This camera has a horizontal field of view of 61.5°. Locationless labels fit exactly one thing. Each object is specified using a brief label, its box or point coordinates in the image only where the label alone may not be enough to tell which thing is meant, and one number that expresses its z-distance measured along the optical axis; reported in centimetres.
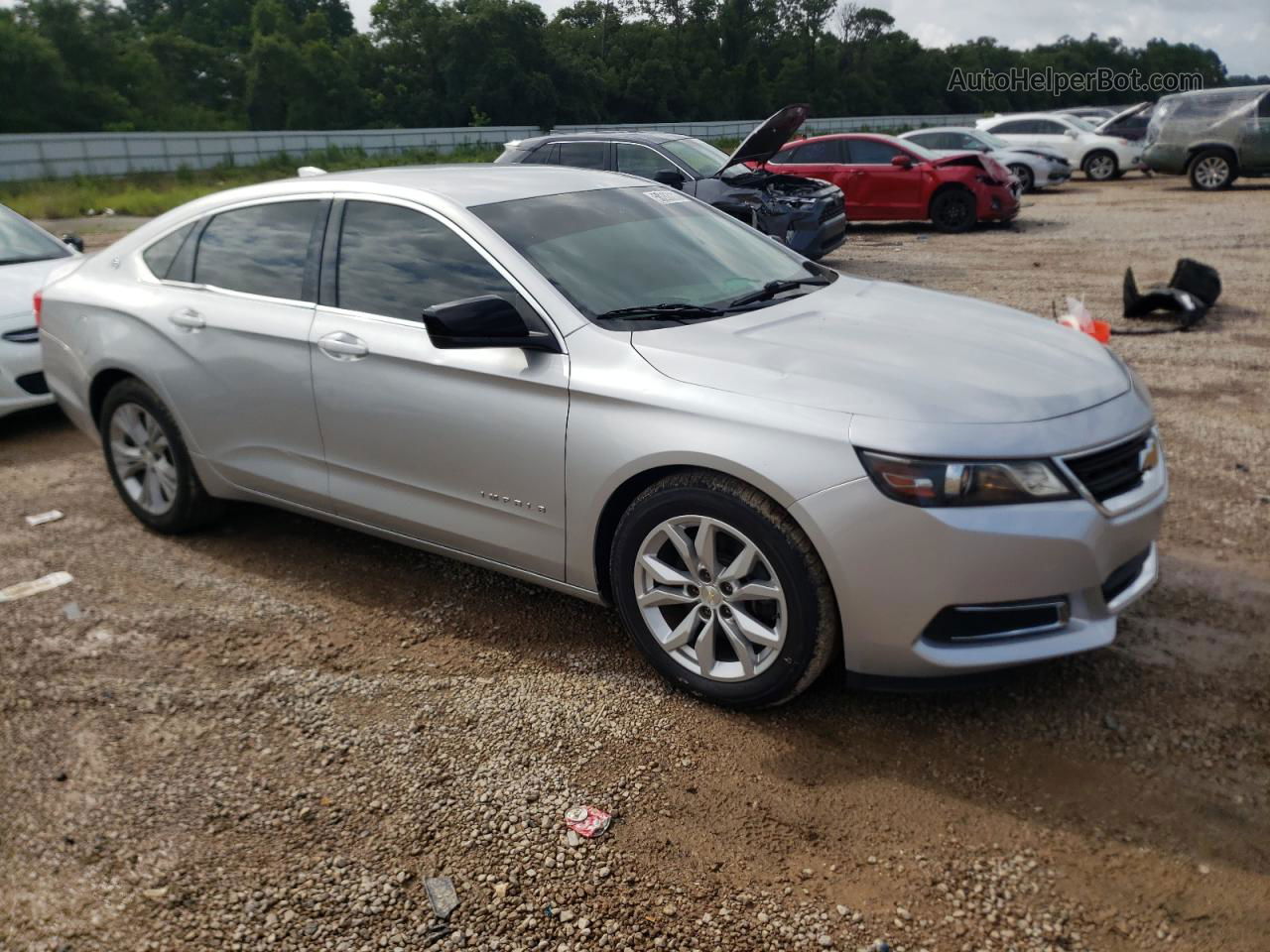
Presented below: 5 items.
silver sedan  297
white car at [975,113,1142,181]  2442
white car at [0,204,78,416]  666
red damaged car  1593
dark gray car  1154
